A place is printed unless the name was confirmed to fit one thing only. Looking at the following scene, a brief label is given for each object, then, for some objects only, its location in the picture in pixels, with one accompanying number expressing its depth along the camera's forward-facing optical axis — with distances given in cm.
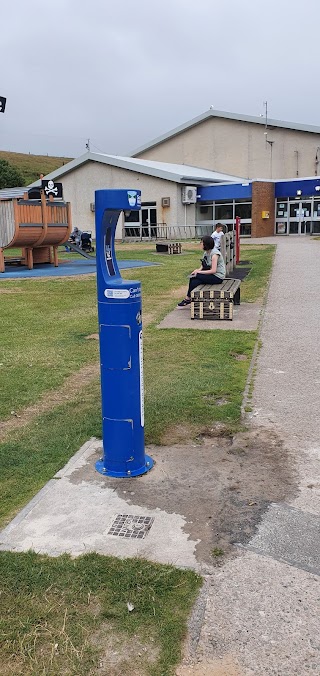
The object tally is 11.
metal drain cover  328
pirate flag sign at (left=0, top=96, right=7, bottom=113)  1805
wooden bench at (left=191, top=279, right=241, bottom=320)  961
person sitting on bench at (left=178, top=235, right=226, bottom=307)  1031
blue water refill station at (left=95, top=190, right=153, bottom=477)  394
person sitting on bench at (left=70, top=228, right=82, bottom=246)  2910
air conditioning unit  4203
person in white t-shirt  1438
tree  7875
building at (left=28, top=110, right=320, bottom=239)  4172
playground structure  1847
